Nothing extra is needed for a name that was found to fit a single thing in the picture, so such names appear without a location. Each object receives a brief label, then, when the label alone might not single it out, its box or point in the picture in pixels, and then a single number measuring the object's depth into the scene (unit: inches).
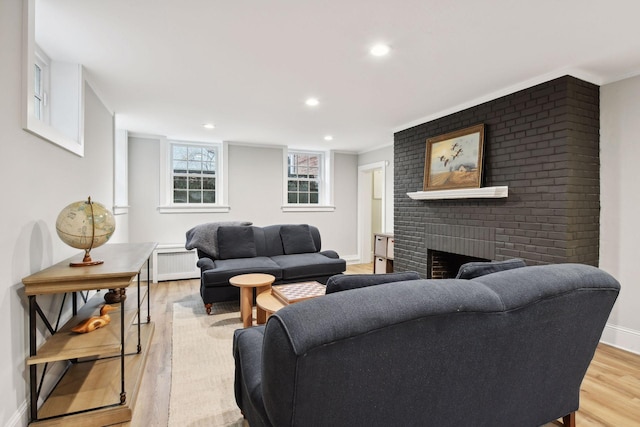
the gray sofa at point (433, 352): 37.6
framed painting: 136.9
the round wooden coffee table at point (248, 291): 123.6
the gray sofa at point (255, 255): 145.1
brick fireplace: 109.9
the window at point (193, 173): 221.8
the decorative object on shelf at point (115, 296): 76.9
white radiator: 205.3
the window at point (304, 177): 256.2
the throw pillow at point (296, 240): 190.4
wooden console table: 66.7
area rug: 75.3
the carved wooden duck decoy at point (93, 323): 76.5
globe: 72.5
